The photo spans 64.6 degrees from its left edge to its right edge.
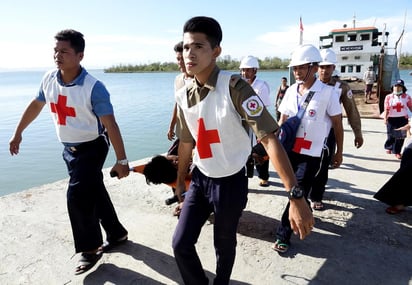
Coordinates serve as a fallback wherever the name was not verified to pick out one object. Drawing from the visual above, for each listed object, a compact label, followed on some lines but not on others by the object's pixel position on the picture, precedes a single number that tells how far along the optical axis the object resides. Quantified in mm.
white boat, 23812
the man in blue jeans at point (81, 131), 2645
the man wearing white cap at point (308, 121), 3027
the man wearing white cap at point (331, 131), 3876
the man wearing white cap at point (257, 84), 4555
